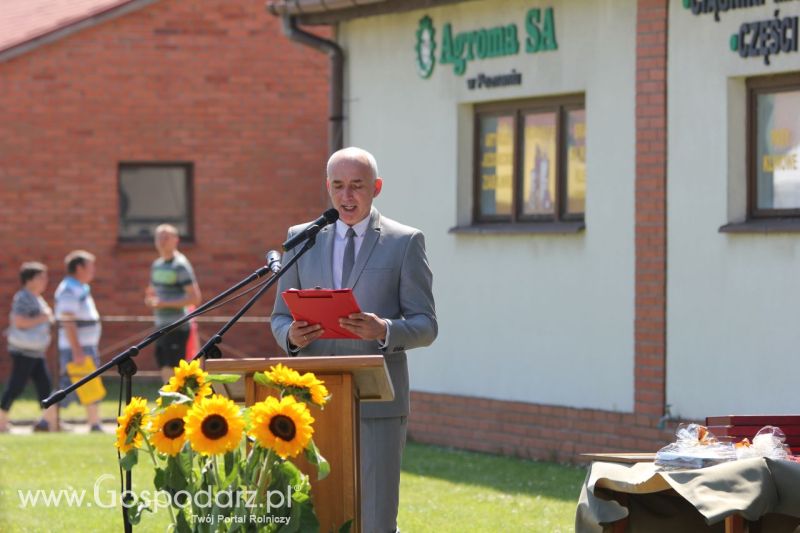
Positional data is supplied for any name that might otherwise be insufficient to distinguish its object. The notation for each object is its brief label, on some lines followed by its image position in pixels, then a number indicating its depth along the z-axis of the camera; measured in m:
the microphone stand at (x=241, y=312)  11.72
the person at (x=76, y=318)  30.96
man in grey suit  11.98
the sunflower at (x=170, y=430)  10.50
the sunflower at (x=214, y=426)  10.23
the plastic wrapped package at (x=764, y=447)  11.88
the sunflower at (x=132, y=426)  10.82
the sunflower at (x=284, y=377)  10.50
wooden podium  11.06
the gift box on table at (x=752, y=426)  12.84
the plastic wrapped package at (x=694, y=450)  11.84
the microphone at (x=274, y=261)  12.02
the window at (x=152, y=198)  40.10
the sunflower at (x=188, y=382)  10.77
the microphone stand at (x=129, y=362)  11.50
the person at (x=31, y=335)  30.35
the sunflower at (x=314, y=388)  10.48
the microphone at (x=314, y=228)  11.63
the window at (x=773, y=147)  21.03
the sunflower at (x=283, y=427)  10.23
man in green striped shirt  30.71
